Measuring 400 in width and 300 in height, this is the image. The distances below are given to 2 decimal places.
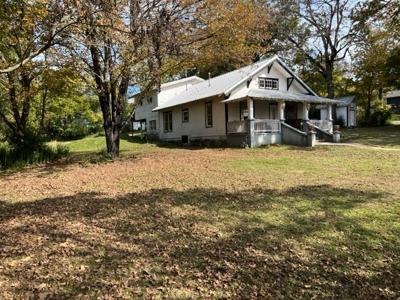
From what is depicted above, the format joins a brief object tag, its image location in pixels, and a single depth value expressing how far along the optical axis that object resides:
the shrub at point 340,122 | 37.10
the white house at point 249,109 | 20.98
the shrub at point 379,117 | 34.38
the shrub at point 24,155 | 14.75
